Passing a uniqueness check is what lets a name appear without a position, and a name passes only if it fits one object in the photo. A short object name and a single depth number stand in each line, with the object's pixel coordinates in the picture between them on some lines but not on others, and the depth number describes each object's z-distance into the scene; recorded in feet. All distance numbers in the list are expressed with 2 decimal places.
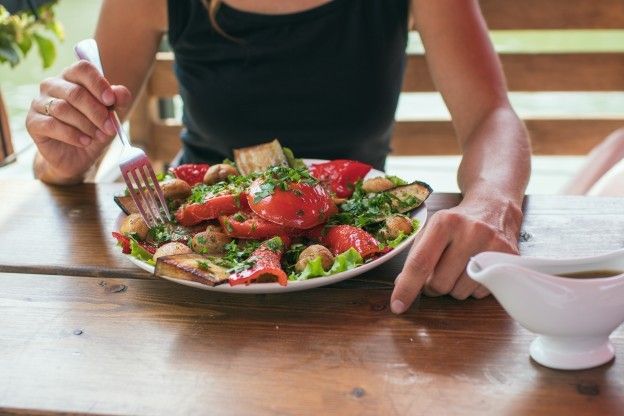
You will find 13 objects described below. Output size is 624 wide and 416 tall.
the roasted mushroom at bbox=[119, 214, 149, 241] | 3.70
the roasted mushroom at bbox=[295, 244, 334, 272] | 3.27
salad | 3.21
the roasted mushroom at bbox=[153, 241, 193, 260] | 3.38
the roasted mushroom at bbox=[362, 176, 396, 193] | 4.03
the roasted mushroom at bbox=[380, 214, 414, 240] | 3.56
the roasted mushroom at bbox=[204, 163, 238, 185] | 4.26
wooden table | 2.66
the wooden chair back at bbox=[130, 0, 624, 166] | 8.31
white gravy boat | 2.65
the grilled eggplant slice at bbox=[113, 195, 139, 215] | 4.01
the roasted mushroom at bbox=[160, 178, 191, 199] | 4.06
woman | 4.92
